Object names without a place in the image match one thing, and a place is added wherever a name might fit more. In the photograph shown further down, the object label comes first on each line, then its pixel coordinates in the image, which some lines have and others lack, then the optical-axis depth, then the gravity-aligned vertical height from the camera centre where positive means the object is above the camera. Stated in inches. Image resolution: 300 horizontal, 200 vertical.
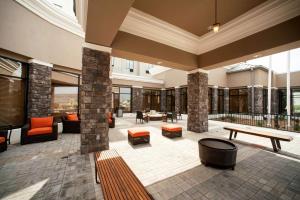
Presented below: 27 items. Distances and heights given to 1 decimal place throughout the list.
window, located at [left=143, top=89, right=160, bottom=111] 650.2 +8.6
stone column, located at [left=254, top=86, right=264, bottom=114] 501.3 +14.8
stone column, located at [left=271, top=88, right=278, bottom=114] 545.5 +13.2
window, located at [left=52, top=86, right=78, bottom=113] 348.2 +0.0
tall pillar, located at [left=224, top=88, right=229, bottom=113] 579.7 +9.8
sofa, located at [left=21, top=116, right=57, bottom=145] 182.9 -49.0
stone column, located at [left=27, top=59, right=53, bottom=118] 233.0 +19.5
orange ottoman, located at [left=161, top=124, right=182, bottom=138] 220.1 -53.4
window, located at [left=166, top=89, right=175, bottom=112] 625.9 +5.3
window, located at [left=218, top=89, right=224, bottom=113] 585.6 +7.0
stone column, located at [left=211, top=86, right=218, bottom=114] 542.6 +8.3
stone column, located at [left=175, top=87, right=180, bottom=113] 570.9 +9.9
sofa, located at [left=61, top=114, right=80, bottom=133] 245.8 -53.4
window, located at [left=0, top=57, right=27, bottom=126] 205.9 +11.2
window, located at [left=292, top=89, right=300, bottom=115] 513.9 +10.0
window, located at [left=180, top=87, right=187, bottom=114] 565.2 +5.8
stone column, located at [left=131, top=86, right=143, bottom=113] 576.7 +10.8
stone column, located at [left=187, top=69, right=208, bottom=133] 260.8 +0.1
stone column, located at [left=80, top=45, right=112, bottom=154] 154.3 -0.3
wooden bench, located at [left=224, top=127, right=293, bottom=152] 156.1 -43.5
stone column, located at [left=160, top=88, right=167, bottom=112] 665.6 +9.9
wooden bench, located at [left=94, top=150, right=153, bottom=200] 65.5 -49.2
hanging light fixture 123.3 +75.8
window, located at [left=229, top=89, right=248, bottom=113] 546.0 +10.3
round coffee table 116.8 -50.7
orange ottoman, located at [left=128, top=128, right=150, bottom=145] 184.1 -54.3
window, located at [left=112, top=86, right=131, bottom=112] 568.4 +10.6
